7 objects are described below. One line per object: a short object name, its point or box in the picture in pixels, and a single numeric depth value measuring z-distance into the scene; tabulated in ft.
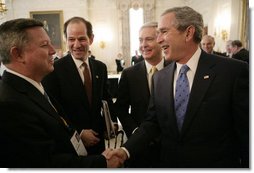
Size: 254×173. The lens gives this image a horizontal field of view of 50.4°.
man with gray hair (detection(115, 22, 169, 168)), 7.22
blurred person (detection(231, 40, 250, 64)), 18.57
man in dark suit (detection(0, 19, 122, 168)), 4.02
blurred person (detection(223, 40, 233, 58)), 20.70
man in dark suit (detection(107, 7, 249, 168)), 4.87
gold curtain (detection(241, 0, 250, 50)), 23.08
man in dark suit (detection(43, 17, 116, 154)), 6.89
